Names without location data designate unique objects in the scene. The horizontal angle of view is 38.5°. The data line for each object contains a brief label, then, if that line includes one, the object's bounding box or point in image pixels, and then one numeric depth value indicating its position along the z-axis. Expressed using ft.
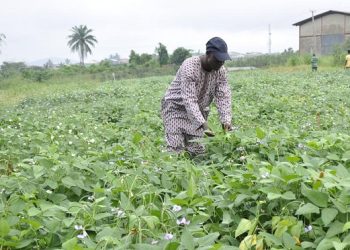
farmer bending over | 13.39
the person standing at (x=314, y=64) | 76.59
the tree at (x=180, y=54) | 140.56
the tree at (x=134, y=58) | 149.42
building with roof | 137.80
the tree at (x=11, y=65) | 163.89
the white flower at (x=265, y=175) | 7.01
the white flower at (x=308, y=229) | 6.01
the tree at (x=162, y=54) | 144.97
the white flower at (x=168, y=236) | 5.39
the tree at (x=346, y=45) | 117.91
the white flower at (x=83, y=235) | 5.59
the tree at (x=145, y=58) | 149.36
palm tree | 248.93
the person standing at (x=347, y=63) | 67.41
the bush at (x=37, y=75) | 104.91
